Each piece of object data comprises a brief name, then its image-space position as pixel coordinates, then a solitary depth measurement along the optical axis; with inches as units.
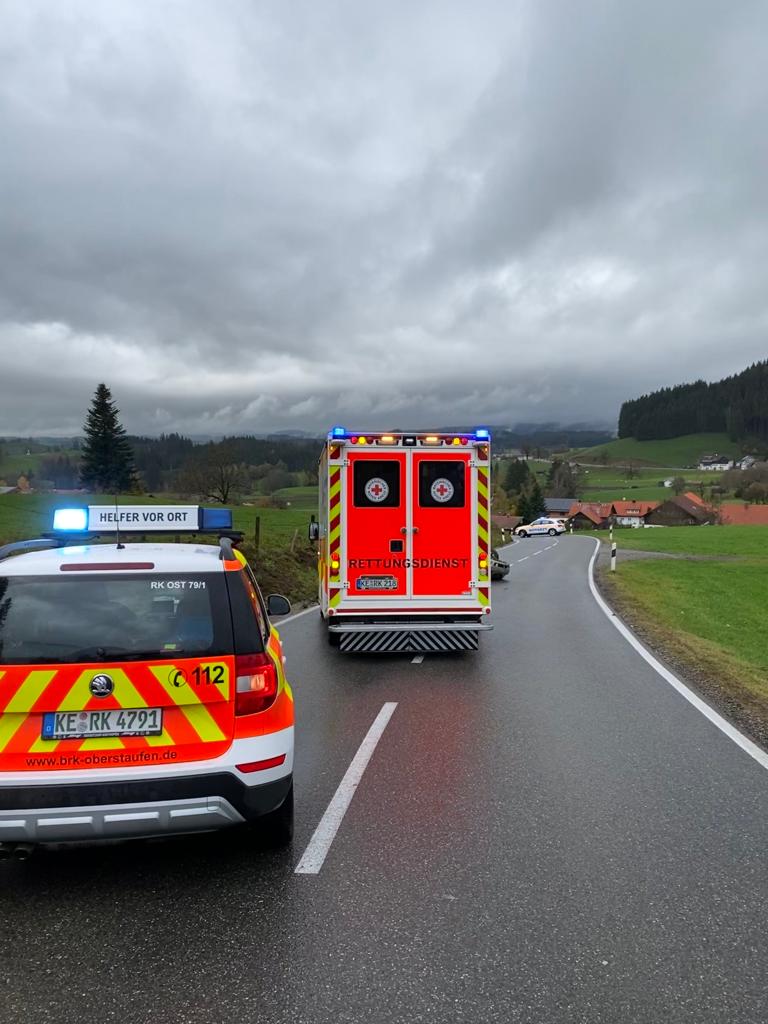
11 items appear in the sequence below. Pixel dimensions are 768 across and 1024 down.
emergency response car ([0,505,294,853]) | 136.9
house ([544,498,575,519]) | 4617.4
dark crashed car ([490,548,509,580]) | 844.0
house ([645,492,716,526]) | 3698.3
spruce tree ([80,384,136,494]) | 2667.3
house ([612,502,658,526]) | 4350.4
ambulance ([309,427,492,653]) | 377.7
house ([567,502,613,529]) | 4005.9
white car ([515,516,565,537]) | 2723.9
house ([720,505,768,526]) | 3430.1
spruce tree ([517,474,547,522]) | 4286.4
